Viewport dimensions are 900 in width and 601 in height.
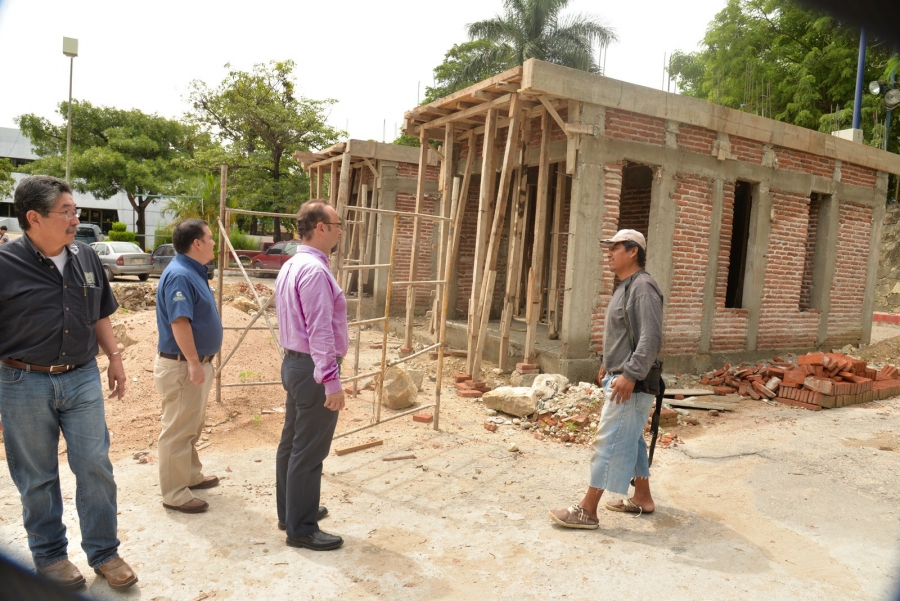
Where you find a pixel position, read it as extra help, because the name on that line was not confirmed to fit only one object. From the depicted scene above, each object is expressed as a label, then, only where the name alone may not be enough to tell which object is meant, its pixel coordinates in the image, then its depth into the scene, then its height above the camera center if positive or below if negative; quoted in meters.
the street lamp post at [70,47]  20.03 +5.82
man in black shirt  3.02 -0.73
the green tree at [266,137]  24.38 +4.38
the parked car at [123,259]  20.08 -0.71
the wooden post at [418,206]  8.09 +0.84
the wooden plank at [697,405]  7.93 -1.58
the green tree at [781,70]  23.56 +8.70
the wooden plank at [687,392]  8.35 -1.51
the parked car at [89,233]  28.84 +0.06
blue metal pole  12.15 +4.16
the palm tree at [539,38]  30.11 +10.97
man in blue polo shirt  4.16 -0.81
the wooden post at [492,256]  8.56 +0.10
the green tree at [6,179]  30.92 +2.49
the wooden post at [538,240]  8.59 +0.36
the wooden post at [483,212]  8.74 +0.71
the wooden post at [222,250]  6.09 -0.06
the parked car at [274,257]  22.92 -0.36
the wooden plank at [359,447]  5.63 -1.75
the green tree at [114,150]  31.12 +4.39
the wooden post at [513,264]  8.93 +0.01
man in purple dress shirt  3.52 -0.62
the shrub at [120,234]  28.88 +0.11
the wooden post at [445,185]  10.07 +1.25
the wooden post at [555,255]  9.94 +0.20
